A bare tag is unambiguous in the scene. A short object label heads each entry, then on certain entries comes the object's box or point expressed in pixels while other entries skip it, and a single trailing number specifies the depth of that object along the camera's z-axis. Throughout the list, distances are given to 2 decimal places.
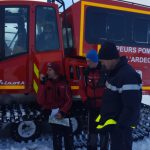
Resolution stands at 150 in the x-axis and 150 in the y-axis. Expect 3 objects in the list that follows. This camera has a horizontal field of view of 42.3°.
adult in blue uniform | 1.96
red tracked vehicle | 3.41
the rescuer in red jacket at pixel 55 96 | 2.88
